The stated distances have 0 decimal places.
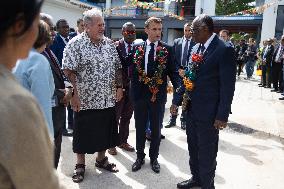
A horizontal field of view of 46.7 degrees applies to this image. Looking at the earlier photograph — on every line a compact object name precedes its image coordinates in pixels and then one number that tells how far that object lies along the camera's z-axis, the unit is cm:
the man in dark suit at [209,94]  319
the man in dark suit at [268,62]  1254
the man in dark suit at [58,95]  325
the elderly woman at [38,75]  240
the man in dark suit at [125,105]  507
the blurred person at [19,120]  94
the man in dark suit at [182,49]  604
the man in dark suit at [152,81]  419
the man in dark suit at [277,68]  1152
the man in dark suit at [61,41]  572
